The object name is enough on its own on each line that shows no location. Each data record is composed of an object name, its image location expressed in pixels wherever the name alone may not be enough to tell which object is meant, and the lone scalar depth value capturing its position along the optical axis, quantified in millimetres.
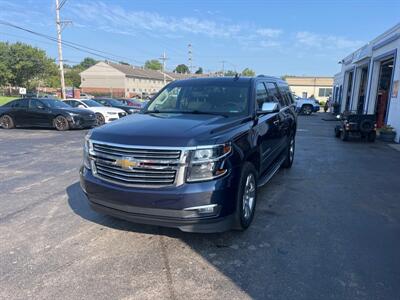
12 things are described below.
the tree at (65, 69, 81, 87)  98681
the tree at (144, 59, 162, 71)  150875
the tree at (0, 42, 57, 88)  66875
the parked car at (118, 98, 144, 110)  24141
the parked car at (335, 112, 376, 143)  12672
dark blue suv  3328
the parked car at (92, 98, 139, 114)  20814
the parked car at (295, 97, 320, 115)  31039
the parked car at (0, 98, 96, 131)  15188
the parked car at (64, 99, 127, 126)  17328
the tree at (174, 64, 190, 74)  151462
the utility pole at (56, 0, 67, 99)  29719
